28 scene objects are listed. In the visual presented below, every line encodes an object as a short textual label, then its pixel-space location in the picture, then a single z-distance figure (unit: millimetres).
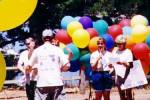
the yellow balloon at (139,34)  13974
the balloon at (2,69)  5181
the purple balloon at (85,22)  15033
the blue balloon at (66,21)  15242
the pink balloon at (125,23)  15306
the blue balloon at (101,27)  14741
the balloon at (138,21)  14897
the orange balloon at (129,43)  13998
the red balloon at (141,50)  13707
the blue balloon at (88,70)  14146
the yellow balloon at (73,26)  14474
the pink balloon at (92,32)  14358
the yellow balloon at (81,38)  14021
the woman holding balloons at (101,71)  12035
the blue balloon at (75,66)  14520
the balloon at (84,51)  14427
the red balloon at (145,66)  13974
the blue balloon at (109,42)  13965
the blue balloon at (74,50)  14099
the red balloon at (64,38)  14741
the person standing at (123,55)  12627
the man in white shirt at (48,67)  10339
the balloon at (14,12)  4998
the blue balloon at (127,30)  14404
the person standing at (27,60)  12464
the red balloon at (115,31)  14544
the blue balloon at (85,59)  14195
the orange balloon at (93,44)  13751
